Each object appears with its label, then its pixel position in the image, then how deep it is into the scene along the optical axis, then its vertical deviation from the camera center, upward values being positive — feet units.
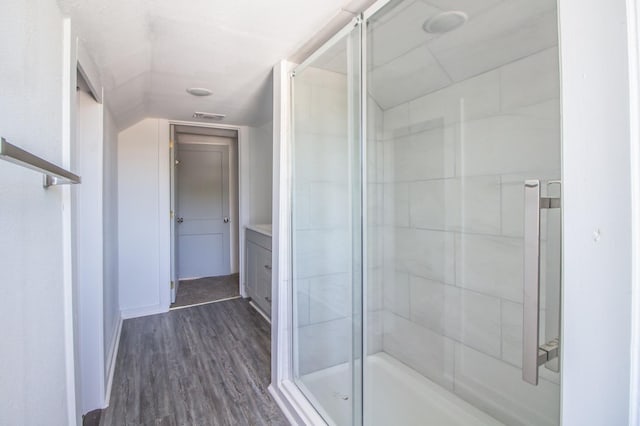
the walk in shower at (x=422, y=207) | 4.76 +0.02
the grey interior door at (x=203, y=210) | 16.37 -0.02
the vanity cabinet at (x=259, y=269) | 10.54 -2.18
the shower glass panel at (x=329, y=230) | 5.44 -0.41
